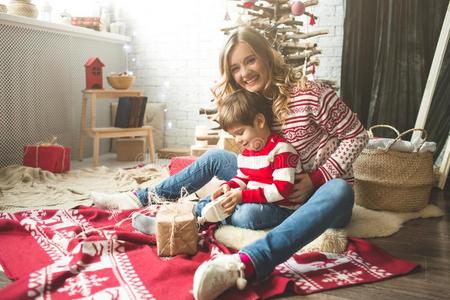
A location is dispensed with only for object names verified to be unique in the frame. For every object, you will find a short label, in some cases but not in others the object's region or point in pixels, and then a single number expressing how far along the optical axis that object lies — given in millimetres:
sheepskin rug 1553
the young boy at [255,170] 1523
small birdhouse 3488
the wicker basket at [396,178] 2070
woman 1573
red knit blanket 1211
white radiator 3074
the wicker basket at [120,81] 3592
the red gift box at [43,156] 2953
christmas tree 2678
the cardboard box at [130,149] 3684
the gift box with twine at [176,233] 1452
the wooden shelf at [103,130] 3361
